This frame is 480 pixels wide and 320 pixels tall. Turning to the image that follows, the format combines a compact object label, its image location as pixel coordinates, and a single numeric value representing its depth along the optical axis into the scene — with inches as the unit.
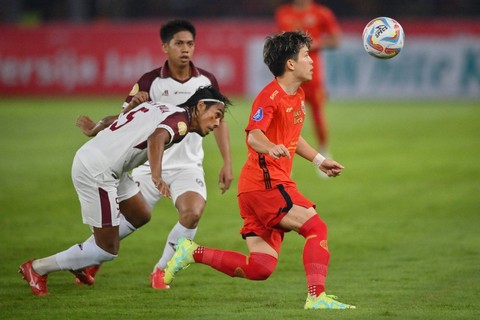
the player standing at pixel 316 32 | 1330.0
